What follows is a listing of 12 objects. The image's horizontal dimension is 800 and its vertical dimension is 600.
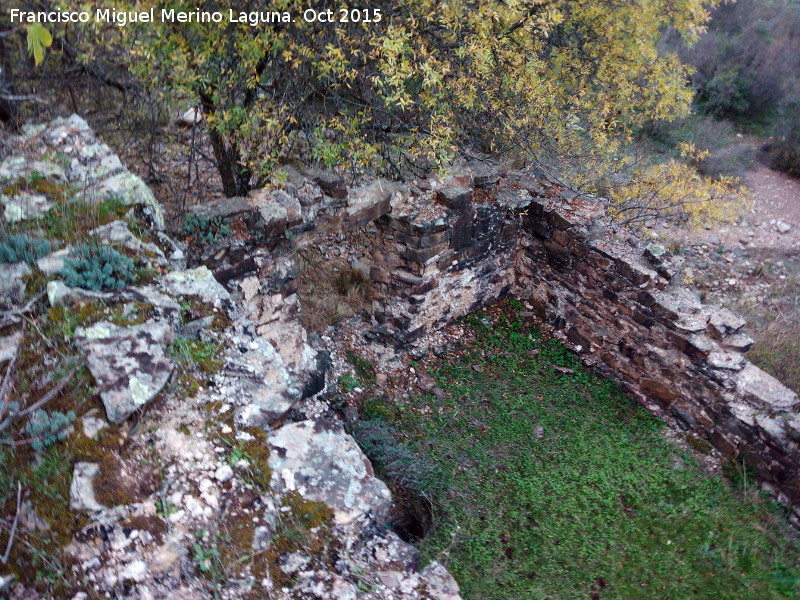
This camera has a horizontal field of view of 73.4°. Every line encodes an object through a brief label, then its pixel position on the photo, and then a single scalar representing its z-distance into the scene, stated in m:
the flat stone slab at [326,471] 2.20
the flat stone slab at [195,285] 2.90
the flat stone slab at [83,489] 1.89
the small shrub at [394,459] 4.42
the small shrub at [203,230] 4.42
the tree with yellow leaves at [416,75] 4.60
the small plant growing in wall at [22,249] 2.76
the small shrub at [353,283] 7.20
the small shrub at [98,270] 2.65
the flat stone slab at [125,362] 2.17
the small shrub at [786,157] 13.05
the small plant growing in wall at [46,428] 2.01
